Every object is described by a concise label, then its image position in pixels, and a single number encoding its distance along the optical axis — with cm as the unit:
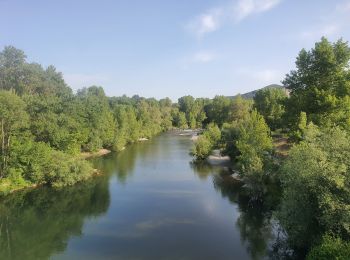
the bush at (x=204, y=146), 5778
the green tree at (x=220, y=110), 10534
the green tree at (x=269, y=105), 6350
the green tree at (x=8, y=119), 3822
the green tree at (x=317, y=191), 1689
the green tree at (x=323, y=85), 3341
